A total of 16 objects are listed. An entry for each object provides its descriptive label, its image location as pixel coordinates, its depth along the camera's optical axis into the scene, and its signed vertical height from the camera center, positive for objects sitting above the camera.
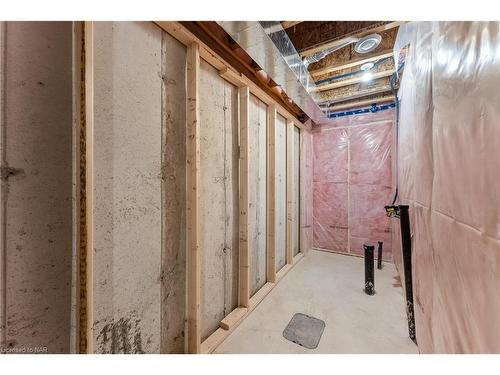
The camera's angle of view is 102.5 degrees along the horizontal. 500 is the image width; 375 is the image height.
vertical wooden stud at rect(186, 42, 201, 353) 1.32 -0.03
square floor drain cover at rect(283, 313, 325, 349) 1.53 -1.17
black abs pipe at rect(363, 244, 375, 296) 2.19 -0.93
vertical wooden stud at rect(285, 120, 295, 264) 2.82 -0.04
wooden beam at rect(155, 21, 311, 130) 1.22 +0.98
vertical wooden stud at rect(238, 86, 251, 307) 1.83 -0.10
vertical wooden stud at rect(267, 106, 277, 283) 2.35 -0.12
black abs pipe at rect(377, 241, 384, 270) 2.87 -0.98
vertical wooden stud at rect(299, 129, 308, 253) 3.31 -0.08
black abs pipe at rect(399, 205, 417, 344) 1.53 -0.60
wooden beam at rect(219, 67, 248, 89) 1.63 +0.95
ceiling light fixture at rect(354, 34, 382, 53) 1.78 +1.34
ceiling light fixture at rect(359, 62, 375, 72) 2.29 +1.41
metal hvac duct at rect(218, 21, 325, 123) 1.25 +1.01
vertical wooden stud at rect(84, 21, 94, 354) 0.84 +0.05
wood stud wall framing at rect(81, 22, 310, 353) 0.85 +0.01
